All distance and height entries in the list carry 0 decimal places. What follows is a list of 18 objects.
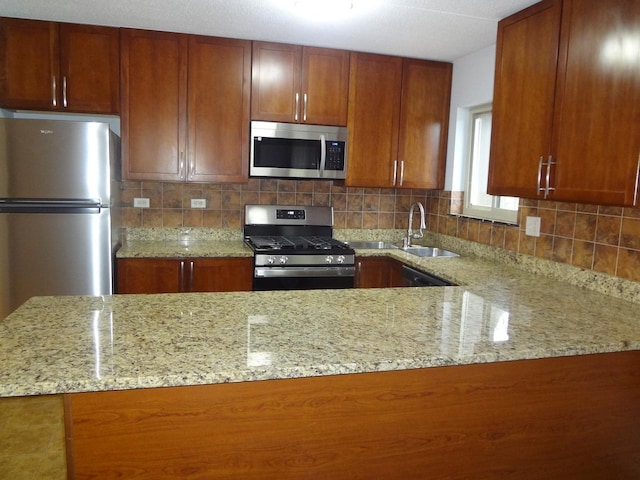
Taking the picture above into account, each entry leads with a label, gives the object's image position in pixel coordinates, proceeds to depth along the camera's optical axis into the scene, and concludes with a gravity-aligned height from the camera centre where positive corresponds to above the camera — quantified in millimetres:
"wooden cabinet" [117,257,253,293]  3041 -599
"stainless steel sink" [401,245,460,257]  3555 -440
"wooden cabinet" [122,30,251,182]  3082 +517
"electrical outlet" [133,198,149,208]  3490 -148
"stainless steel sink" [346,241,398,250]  3902 -447
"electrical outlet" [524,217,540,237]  2676 -169
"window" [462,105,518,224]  3350 +213
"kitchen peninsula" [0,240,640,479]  1155 -534
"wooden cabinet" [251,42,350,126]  3248 +731
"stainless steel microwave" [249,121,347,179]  3299 +268
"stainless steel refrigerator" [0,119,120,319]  2697 -172
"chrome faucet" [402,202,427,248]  3416 -342
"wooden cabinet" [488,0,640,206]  1741 +396
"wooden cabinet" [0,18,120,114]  2918 +710
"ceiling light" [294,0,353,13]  2244 +889
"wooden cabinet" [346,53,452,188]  3432 +528
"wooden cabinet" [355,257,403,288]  3383 -583
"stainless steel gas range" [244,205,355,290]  3166 -471
